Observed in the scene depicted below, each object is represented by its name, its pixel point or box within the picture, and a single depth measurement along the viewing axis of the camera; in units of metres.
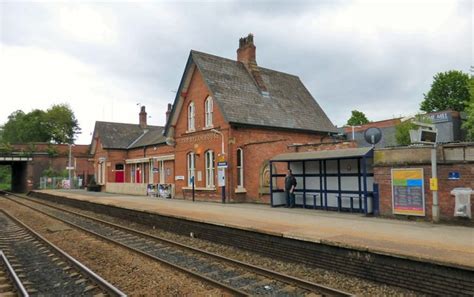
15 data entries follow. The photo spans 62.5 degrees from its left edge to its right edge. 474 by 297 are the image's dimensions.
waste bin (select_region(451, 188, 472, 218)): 10.54
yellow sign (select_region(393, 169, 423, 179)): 11.84
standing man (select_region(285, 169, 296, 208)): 16.58
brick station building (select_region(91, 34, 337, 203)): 21.67
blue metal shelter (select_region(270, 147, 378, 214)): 13.68
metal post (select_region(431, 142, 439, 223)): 11.08
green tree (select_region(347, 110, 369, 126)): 77.97
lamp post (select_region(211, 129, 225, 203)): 21.23
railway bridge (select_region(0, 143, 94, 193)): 49.09
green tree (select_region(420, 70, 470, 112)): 54.41
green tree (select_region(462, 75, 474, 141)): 35.65
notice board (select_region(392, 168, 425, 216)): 11.79
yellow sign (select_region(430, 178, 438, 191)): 10.95
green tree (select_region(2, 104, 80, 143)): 82.50
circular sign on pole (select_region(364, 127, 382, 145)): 14.64
